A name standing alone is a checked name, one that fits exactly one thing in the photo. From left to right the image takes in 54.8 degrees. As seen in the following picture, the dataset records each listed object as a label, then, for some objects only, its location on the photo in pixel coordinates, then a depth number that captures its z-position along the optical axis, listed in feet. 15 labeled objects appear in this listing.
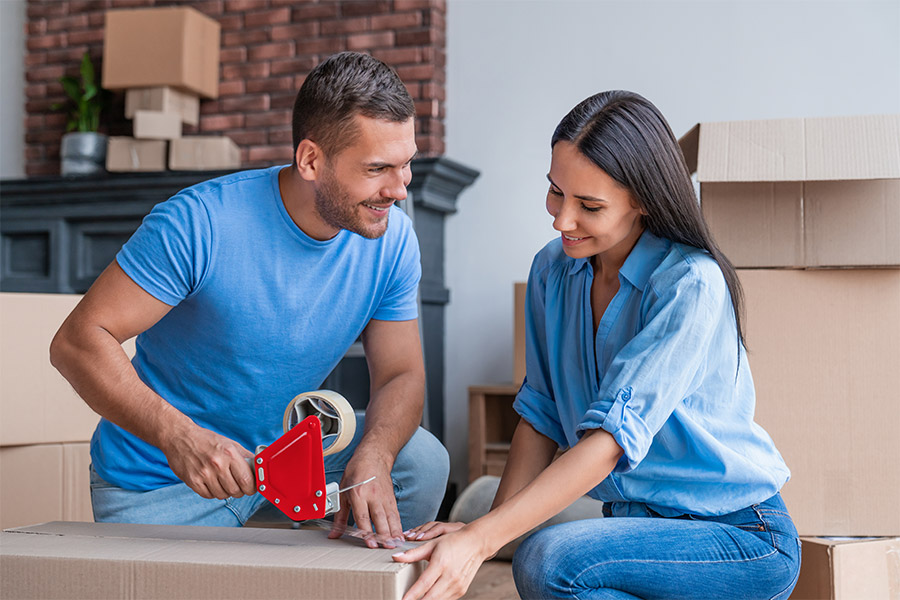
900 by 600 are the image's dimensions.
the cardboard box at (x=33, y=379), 6.41
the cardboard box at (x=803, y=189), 4.68
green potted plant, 11.49
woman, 3.55
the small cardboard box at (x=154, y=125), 11.10
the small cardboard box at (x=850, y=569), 4.72
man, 4.39
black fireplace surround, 10.41
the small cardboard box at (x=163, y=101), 11.19
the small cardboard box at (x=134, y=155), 11.24
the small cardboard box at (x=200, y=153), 10.99
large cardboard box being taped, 3.08
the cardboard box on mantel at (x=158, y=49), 11.04
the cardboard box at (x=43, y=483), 6.48
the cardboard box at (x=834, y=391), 4.99
